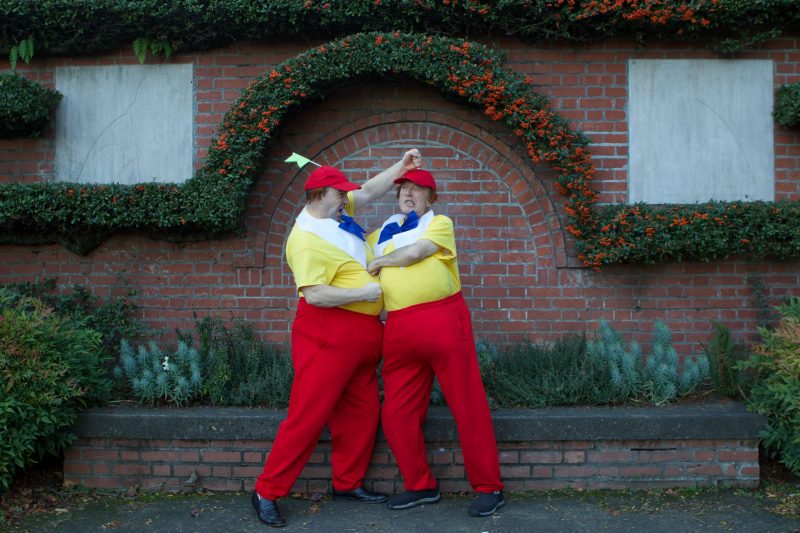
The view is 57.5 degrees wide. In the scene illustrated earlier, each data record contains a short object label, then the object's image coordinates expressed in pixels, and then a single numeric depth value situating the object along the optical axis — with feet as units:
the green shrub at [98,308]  18.89
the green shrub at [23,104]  18.13
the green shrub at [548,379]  16.47
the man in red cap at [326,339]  14.01
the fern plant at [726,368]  16.88
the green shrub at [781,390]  14.76
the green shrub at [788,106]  18.06
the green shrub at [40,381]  14.35
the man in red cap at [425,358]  14.19
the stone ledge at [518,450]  15.44
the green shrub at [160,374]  16.69
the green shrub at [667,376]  16.47
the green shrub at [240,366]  16.57
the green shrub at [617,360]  16.46
